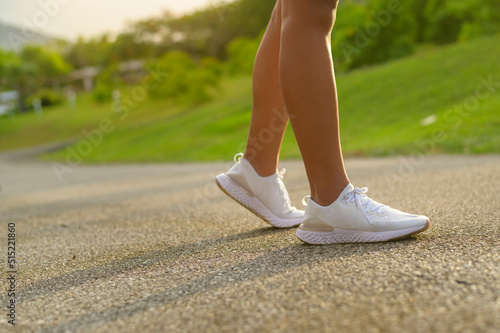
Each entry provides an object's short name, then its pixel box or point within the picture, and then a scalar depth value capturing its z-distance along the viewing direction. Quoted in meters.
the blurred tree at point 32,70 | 34.17
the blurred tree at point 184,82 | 19.73
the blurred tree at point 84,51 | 45.13
